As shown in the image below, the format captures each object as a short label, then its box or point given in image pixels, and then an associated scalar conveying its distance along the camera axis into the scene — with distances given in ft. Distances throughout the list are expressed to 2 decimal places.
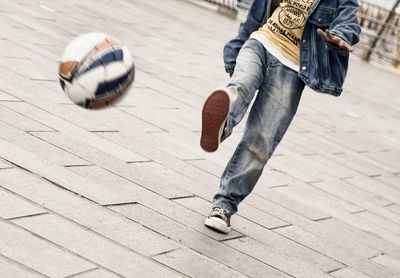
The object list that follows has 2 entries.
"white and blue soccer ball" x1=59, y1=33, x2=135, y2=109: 12.62
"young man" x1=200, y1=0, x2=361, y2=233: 13.93
